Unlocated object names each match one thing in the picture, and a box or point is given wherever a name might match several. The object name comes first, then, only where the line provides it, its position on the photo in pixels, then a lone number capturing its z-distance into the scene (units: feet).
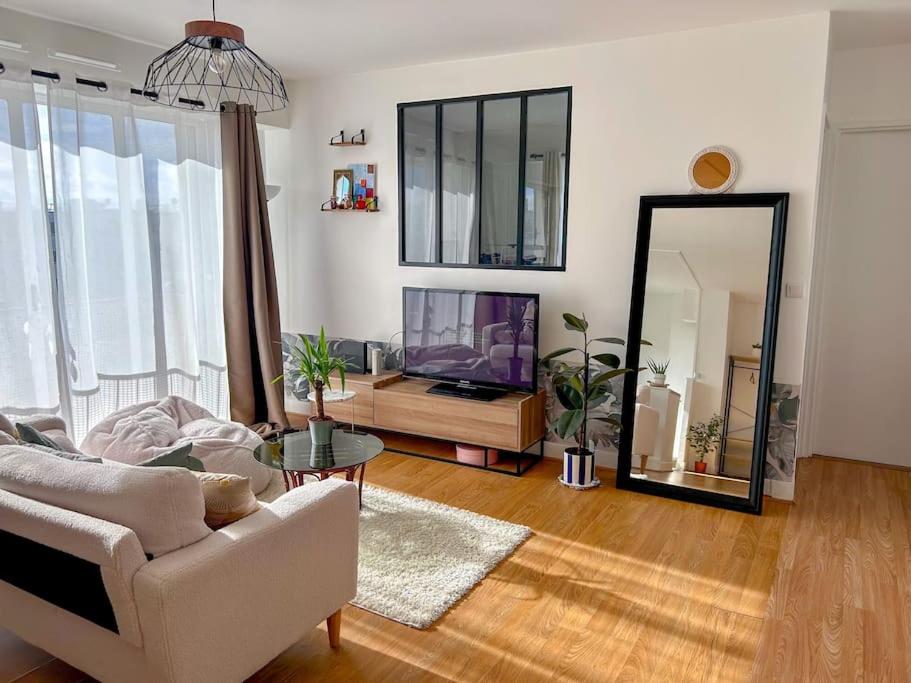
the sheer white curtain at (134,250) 12.64
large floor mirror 12.12
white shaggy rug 9.01
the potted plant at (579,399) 12.78
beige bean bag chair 12.05
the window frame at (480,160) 13.93
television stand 13.66
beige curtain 15.38
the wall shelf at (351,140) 16.03
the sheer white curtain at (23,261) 11.53
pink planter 14.33
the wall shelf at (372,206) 16.07
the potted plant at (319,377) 10.82
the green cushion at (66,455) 7.54
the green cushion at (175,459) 7.52
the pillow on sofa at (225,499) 6.89
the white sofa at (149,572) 5.90
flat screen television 13.93
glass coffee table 10.13
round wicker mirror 12.27
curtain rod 11.83
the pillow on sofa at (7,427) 9.21
